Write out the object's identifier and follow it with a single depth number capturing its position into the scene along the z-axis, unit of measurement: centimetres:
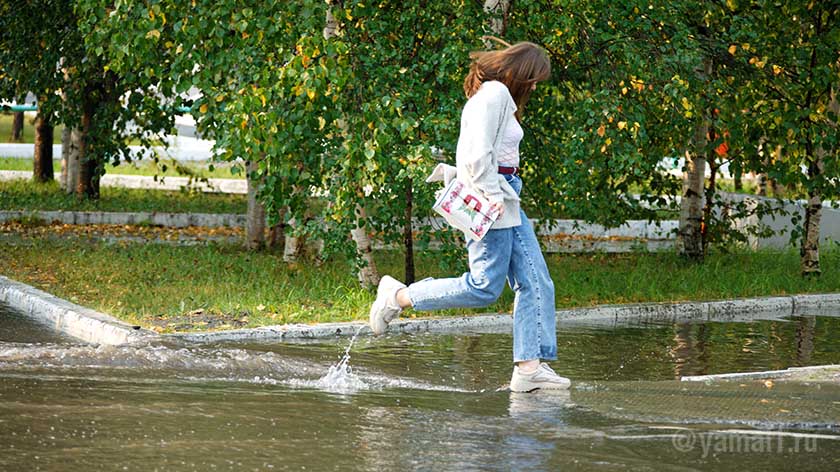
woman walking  1174
